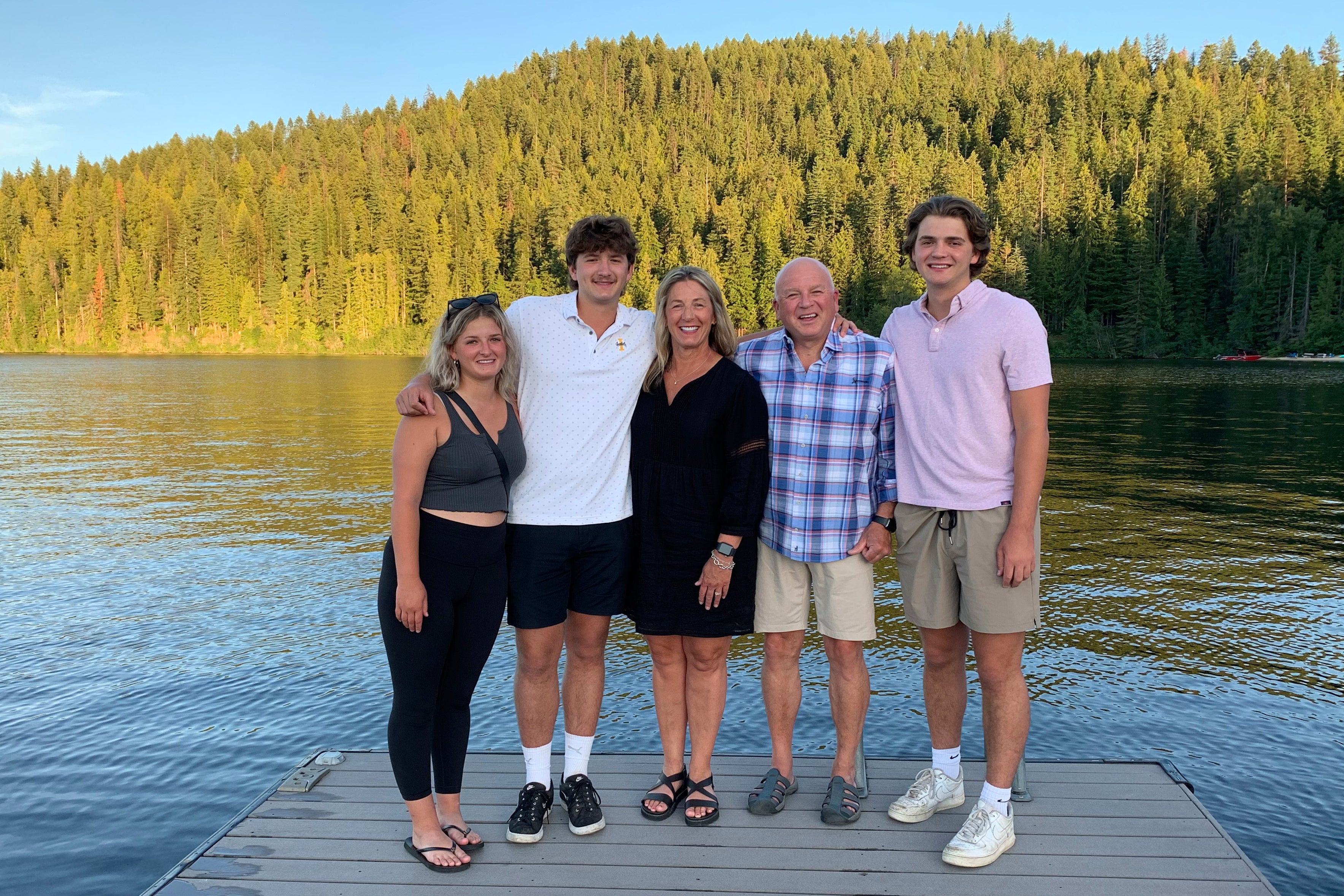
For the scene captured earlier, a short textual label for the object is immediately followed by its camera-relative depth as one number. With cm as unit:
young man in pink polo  373
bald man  404
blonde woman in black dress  396
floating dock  354
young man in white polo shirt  394
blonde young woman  362
